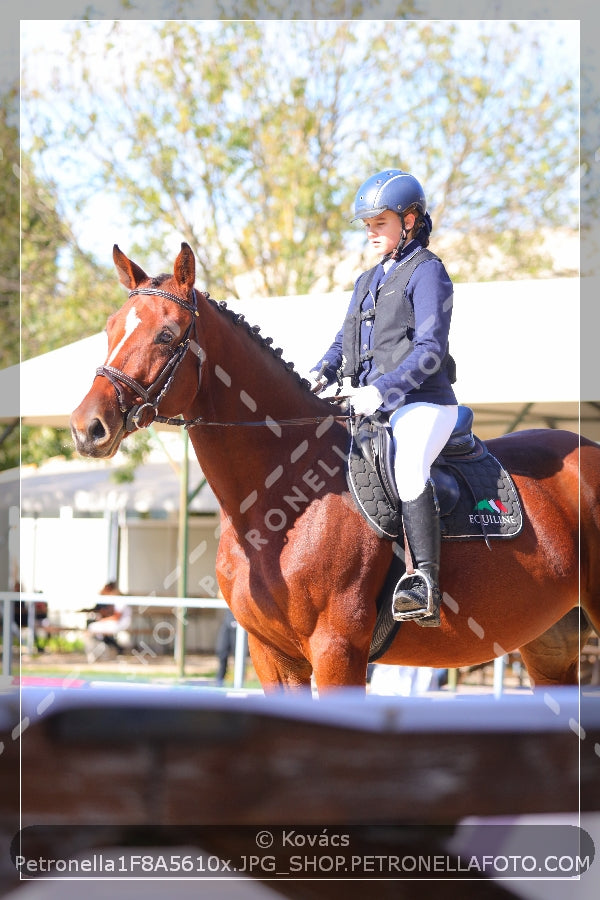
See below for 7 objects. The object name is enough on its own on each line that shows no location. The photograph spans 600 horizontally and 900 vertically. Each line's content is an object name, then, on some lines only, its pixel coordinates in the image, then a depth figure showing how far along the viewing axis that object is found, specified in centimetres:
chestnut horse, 681
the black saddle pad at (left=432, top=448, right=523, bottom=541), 774
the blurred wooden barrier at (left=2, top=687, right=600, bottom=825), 262
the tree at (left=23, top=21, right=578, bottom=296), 3266
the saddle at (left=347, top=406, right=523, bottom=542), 727
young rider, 712
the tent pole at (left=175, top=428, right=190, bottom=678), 1923
